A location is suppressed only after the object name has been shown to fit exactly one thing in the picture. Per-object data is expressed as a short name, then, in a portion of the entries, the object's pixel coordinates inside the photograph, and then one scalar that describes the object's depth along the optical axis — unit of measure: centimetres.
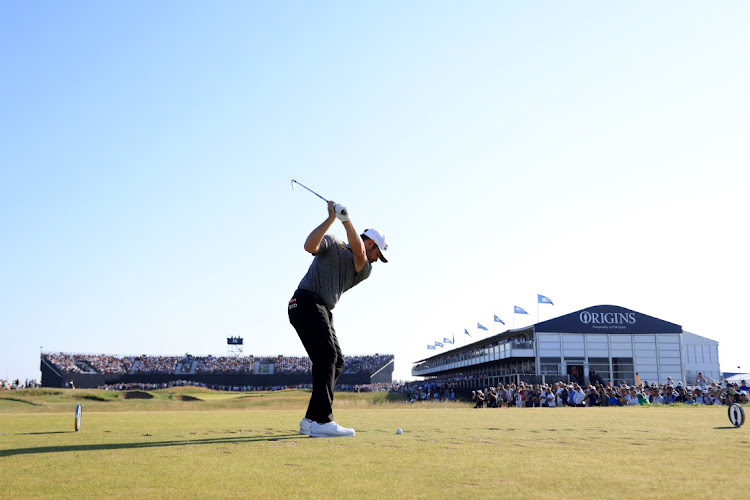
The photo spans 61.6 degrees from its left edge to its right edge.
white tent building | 5866
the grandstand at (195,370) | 8631
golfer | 696
